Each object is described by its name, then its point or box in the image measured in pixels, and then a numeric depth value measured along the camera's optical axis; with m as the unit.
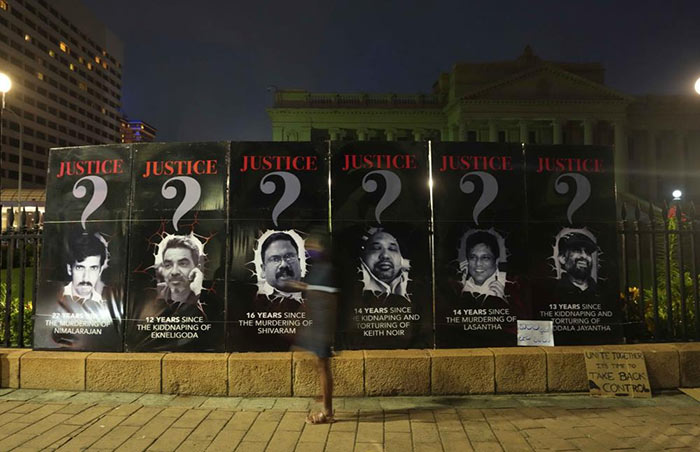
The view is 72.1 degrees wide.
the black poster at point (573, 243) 6.03
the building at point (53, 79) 98.06
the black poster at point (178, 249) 5.85
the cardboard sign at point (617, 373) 5.51
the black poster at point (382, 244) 5.85
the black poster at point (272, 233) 5.81
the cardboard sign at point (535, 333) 5.91
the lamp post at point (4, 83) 10.14
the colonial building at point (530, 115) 60.00
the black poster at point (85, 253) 5.95
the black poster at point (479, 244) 5.93
